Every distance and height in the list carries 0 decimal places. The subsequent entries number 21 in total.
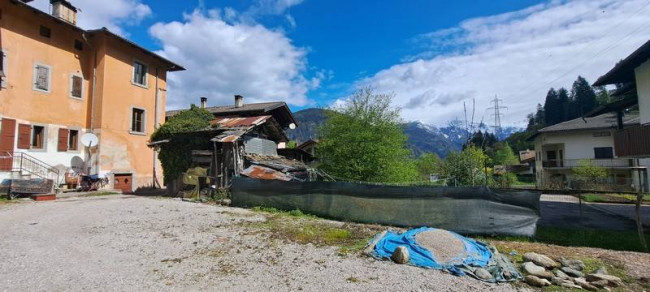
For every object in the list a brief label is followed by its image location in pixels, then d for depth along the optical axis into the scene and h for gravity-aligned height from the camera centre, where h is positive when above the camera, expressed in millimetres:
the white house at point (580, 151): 34438 +2190
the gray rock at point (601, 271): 6078 -1917
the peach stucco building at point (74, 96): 17906 +5112
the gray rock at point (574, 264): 6406 -1904
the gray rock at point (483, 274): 5938 -1925
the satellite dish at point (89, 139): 20312 +2215
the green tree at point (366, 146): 19812 +1615
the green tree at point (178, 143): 18531 +1747
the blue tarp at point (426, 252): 6527 -1796
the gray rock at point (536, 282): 5703 -1977
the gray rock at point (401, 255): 6801 -1783
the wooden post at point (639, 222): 8172 -1376
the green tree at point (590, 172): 33375 -282
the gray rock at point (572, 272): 6098 -1951
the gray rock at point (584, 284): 5570 -1997
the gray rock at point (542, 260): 6469 -1835
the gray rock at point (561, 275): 5965 -1967
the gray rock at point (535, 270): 6020 -1912
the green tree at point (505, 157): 72750 +2984
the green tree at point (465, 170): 26203 +53
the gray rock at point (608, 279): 5750 -1959
